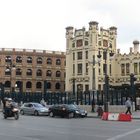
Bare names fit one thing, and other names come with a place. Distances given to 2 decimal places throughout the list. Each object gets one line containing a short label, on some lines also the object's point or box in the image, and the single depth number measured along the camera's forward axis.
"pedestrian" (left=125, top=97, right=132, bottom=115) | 17.18
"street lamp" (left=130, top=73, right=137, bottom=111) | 19.59
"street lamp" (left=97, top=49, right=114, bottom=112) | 18.11
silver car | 19.14
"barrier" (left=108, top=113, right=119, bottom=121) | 14.89
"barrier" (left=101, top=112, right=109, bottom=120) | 15.40
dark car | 17.29
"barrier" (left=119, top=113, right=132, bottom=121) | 14.66
